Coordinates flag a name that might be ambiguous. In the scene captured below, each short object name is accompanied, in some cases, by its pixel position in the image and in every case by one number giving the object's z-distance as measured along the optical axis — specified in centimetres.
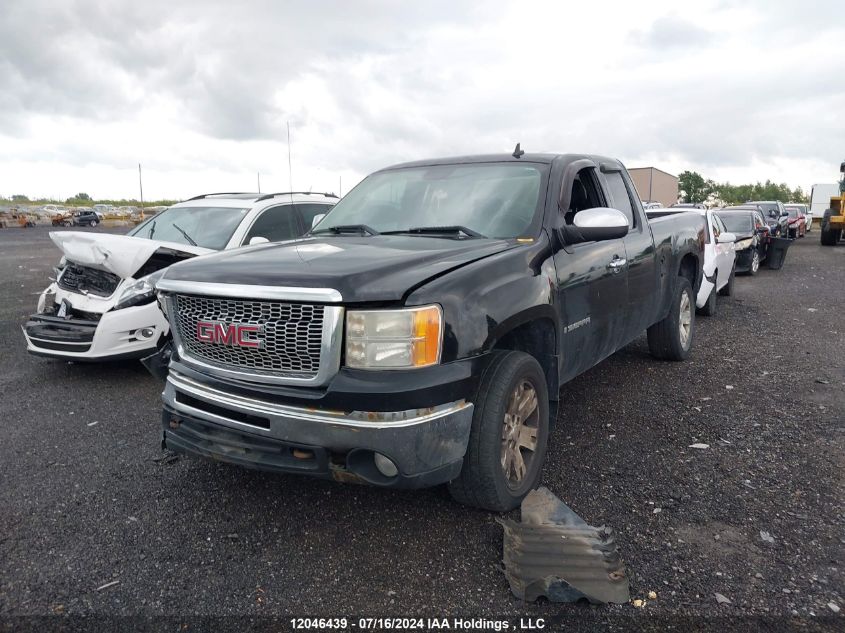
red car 2668
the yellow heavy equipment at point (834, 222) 2278
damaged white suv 578
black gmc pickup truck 280
